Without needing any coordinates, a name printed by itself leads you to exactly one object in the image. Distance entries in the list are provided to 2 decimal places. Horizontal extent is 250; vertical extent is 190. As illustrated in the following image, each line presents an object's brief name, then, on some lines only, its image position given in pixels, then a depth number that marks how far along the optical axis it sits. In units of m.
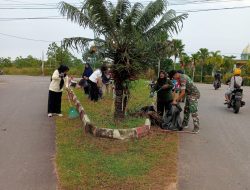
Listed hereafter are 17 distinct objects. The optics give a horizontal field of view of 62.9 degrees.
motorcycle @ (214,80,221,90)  14.51
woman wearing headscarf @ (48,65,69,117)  6.09
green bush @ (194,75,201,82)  28.06
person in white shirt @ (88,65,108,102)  7.36
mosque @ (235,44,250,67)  42.03
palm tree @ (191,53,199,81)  30.63
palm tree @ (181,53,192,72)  28.93
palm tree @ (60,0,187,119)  5.12
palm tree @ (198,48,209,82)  31.28
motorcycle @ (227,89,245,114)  7.26
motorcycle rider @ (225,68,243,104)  7.31
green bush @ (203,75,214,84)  27.03
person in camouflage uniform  5.17
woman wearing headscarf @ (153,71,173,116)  5.69
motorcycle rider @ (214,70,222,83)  14.69
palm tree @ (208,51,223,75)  28.82
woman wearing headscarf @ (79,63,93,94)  8.43
